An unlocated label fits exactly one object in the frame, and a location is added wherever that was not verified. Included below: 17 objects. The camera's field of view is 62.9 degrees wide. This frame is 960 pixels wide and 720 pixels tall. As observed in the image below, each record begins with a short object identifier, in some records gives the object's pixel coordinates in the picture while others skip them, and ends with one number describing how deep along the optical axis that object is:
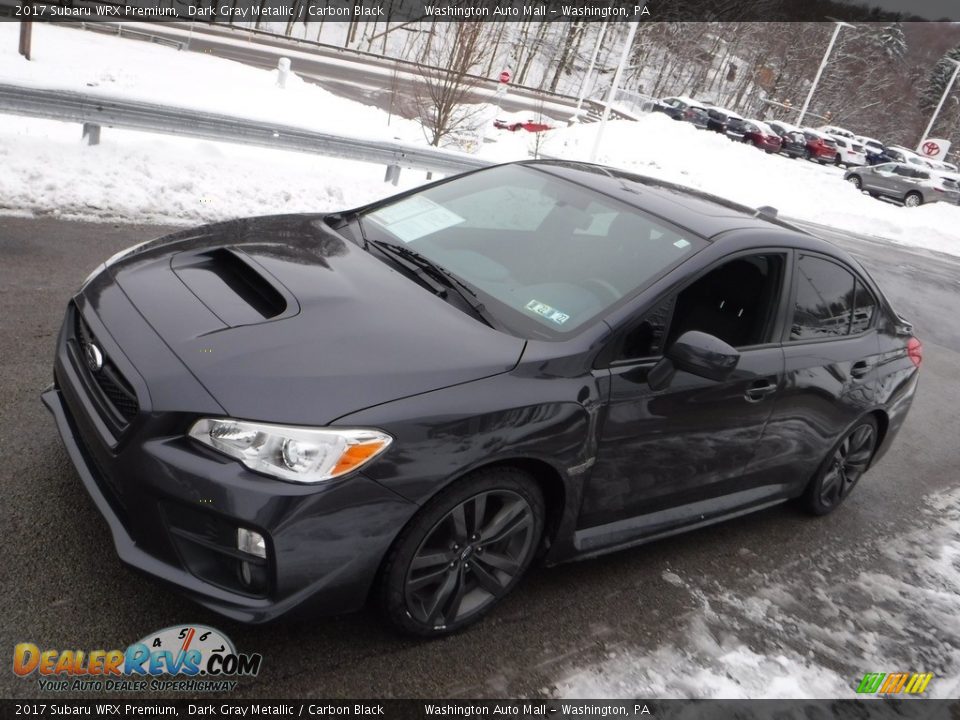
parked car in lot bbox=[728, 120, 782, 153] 39.38
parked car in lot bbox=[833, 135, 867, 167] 45.53
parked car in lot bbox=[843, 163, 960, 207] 32.12
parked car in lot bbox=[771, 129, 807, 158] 41.75
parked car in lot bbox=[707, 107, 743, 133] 40.97
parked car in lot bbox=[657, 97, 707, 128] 41.88
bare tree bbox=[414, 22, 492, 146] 13.80
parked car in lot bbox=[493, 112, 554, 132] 27.69
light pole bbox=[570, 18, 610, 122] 36.52
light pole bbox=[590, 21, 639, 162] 22.17
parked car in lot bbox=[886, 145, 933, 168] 44.97
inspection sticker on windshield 3.11
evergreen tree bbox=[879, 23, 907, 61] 83.19
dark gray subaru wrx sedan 2.39
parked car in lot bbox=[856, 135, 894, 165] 47.22
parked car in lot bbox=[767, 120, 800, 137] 42.83
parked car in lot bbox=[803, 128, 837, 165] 42.81
